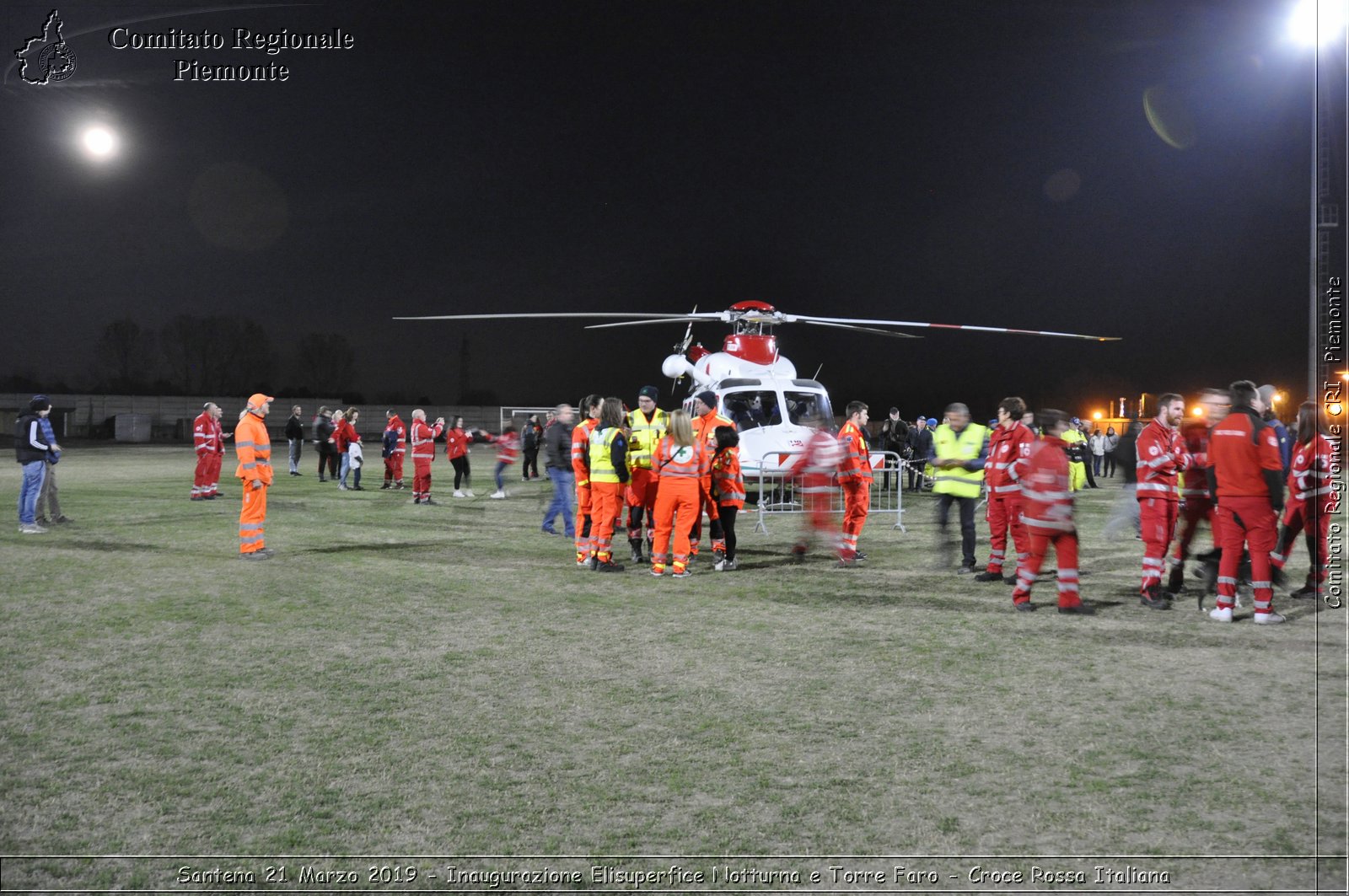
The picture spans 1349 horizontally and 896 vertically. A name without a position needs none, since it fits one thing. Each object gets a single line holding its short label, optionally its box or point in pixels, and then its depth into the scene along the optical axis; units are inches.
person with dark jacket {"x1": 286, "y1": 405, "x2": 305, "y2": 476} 958.0
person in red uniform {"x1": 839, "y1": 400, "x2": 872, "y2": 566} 410.0
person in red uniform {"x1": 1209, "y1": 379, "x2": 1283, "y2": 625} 276.2
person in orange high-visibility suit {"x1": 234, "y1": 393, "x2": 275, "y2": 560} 393.1
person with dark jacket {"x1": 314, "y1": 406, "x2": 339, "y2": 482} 900.0
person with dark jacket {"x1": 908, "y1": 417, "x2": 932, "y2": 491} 881.5
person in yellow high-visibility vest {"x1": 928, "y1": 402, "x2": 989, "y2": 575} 371.2
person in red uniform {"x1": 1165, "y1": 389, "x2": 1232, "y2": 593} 323.3
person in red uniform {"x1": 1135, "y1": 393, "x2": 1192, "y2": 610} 317.7
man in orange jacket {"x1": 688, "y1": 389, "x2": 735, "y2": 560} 364.1
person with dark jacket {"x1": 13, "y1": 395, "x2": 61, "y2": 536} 479.8
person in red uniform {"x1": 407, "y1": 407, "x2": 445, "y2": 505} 699.4
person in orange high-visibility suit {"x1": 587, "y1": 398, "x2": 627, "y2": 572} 367.2
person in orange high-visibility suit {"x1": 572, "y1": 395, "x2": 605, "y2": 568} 398.9
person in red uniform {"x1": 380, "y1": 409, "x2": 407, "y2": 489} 823.1
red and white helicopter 598.9
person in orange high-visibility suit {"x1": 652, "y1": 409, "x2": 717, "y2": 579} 353.4
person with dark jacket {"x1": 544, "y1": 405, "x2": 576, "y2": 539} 457.8
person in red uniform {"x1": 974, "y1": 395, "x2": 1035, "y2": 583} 348.2
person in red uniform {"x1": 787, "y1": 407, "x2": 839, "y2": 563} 439.8
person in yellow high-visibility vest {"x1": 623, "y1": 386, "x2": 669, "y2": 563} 384.8
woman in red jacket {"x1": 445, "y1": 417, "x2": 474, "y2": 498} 752.3
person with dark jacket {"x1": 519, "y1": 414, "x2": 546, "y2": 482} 833.5
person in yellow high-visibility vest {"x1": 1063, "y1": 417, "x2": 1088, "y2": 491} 775.9
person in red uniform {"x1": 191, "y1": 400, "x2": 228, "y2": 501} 698.2
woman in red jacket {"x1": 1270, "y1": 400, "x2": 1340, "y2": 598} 314.7
